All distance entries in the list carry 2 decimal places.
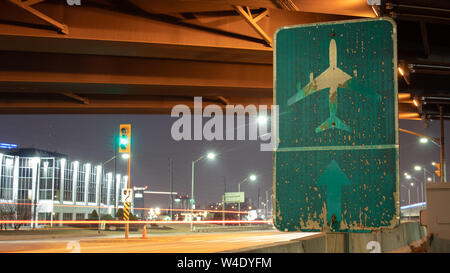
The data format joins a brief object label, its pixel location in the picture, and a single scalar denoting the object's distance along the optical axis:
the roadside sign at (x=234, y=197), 89.88
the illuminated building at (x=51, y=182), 98.31
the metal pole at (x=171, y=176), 78.97
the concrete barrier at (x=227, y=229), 57.50
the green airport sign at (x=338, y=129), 3.79
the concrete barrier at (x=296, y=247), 4.42
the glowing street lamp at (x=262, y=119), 31.02
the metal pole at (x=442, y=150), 32.19
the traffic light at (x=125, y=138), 32.84
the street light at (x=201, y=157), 52.34
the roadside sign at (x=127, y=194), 35.44
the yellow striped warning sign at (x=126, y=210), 35.80
